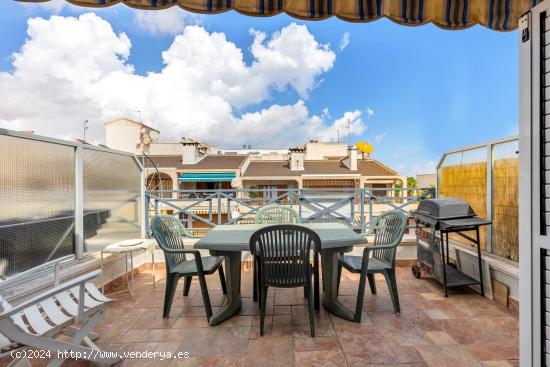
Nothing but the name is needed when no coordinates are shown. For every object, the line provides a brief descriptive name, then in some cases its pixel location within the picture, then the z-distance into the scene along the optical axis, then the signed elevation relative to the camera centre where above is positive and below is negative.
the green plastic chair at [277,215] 3.90 -0.47
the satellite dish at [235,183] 16.72 +0.05
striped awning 1.71 +1.17
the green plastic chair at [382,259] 2.64 -0.86
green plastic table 2.54 -0.76
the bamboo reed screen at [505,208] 2.95 -0.30
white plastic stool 3.21 -0.78
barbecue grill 3.12 -0.54
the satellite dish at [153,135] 13.05 +2.49
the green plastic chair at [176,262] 2.66 -0.88
